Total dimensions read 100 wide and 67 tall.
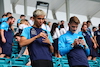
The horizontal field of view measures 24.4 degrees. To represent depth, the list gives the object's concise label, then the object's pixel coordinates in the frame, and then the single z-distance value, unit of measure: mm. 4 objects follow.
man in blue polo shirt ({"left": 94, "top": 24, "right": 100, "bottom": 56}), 7391
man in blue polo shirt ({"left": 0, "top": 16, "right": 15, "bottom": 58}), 4766
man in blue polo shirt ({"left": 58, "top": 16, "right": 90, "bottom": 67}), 2931
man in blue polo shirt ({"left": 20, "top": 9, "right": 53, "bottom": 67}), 2627
